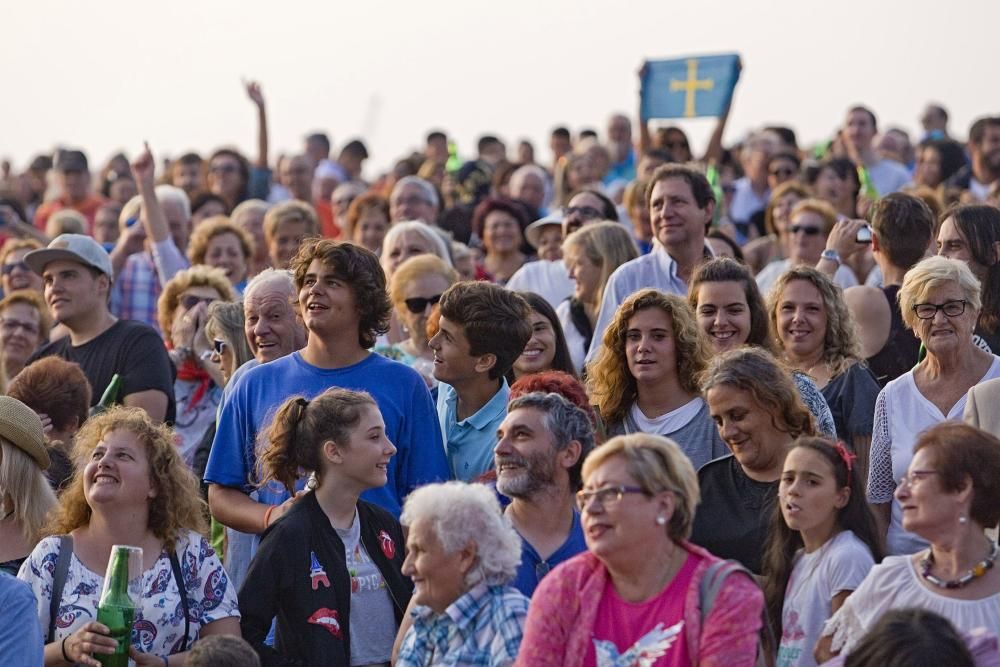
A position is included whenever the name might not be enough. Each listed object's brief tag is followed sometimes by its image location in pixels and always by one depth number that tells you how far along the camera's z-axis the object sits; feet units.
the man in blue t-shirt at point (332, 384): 41.81
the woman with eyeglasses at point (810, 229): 64.03
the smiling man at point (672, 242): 55.31
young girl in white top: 34.86
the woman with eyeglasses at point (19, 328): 60.34
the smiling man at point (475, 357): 43.75
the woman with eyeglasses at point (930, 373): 42.68
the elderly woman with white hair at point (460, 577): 33.01
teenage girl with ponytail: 37.50
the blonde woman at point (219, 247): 66.64
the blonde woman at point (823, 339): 45.79
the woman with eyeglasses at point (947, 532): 32.40
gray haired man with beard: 37.09
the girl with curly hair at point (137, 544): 37.73
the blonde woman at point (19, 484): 41.24
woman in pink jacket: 29.99
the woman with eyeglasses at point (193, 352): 56.75
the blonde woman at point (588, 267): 58.54
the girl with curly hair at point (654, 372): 43.32
